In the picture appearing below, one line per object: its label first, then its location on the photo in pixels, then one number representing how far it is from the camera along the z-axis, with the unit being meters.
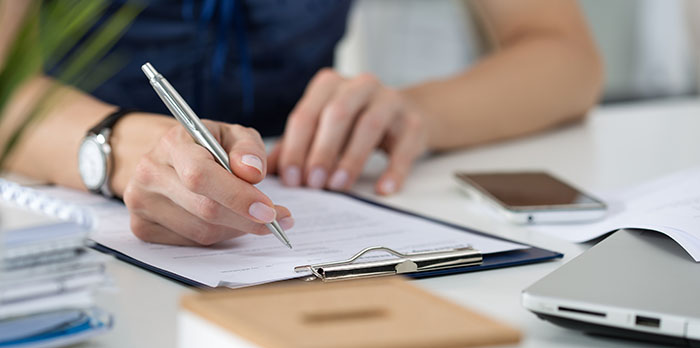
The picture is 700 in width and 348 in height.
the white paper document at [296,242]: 1.04
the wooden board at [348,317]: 0.82
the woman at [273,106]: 1.08
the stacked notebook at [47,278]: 0.89
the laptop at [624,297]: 0.94
